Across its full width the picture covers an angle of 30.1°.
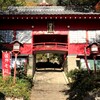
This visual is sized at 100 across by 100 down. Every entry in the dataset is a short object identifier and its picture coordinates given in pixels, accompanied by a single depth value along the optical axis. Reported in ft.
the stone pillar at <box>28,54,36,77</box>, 55.75
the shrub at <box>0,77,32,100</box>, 37.69
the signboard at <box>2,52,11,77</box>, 42.67
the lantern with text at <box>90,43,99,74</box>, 44.55
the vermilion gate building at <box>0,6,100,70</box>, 58.77
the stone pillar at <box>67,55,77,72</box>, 56.78
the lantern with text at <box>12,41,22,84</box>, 44.71
